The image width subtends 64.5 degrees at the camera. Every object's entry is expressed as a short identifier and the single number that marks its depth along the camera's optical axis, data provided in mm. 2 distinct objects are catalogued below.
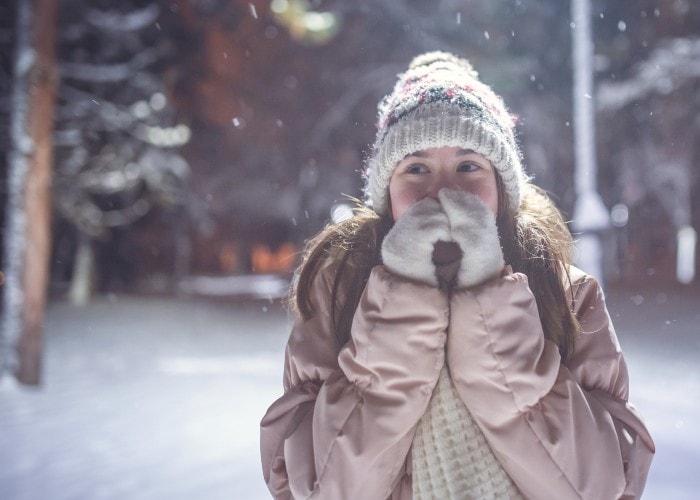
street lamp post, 6477
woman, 1418
